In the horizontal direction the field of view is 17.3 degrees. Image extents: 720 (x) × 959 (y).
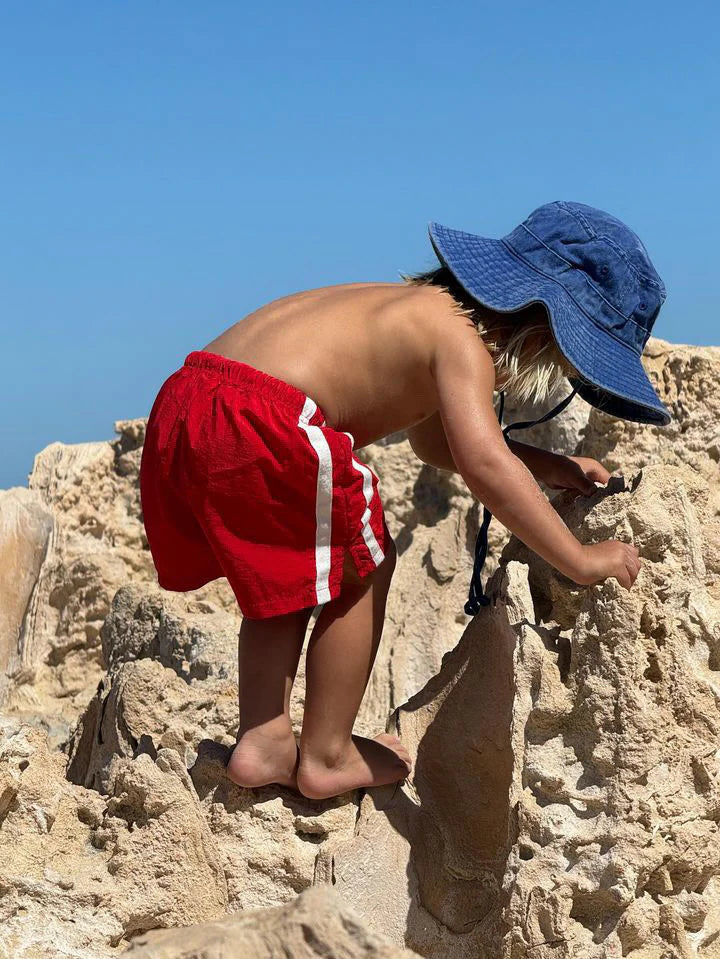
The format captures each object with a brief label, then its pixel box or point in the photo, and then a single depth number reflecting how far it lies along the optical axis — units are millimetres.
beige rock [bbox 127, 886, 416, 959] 2055
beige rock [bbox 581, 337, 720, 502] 3132
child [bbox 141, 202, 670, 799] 2600
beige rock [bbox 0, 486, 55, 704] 3748
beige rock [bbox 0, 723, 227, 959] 2451
